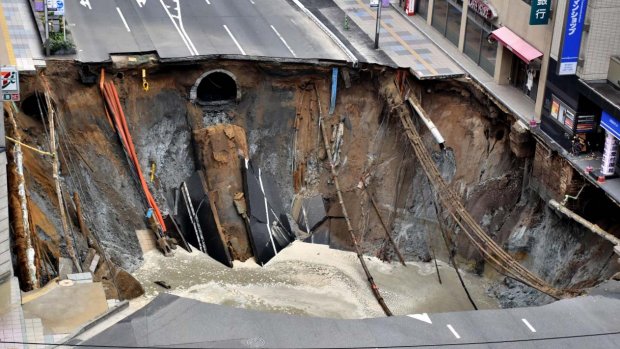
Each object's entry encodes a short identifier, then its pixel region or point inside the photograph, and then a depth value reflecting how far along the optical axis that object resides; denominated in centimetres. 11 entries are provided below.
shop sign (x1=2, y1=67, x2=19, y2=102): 3470
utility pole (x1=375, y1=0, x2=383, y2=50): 4370
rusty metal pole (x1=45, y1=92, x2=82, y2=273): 3231
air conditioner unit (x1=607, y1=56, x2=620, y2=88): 3528
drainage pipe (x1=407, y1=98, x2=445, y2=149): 3994
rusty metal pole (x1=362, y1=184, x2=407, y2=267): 4097
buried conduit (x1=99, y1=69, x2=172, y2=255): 3944
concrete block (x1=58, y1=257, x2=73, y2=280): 3019
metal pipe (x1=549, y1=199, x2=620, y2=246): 3331
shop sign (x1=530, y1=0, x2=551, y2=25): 3725
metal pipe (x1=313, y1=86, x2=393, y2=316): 3709
